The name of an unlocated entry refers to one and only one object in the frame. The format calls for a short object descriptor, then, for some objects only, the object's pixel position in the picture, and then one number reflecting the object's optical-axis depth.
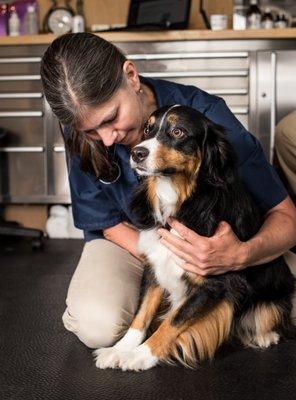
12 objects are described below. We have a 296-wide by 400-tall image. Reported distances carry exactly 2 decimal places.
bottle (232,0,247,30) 3.88
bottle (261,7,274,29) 3.79
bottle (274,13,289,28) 3.80
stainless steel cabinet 3.52
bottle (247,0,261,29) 3.80
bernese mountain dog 1.52
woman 1.57
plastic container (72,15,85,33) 3.88
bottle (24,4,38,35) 3.97
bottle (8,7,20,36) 3.91
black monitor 3.67
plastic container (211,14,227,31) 3.71
